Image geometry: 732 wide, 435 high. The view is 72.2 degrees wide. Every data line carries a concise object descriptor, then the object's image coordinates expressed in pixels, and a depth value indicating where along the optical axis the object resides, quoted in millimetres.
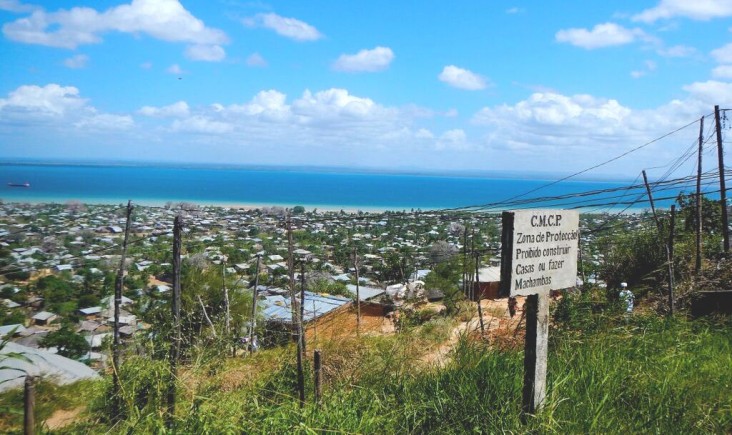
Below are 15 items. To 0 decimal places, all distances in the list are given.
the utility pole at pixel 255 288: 10590
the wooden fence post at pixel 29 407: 3229
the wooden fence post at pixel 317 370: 4365
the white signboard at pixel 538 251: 3502
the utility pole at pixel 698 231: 10102
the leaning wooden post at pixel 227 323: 8261
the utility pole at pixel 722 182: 11234
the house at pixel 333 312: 15214
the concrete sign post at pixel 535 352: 3592
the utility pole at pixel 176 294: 5111
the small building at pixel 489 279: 19703
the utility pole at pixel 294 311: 4973
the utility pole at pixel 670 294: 7191
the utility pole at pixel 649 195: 10694
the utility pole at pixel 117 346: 4544
